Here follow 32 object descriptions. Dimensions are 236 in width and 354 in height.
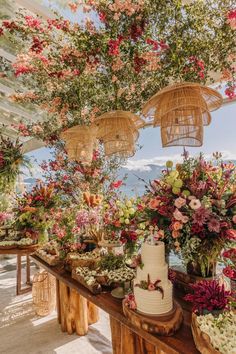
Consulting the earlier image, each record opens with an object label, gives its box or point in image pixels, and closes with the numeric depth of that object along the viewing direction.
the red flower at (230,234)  1.48
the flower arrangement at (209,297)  1.23
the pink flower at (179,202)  1.51
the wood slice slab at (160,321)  1.33
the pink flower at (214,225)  1.45
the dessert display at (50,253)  2.47
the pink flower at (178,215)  1.48
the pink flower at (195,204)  1.46
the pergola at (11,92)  3.30
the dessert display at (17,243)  3.36
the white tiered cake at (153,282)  1.44
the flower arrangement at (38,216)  3.46
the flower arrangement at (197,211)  1.49
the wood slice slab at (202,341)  1.09
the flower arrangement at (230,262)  1.29
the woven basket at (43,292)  3.14
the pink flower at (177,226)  1.48
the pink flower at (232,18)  1.95
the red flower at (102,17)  2.33
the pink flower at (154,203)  1.61
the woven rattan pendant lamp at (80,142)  2.82
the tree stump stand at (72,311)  2.62
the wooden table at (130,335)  1.26
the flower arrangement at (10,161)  4.29
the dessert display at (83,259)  2.26
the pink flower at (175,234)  1.51
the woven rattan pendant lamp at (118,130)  2.28
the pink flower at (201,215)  1.45
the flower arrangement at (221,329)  1.07
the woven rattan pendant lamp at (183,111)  1.65
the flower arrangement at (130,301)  1.50
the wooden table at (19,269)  3.29
